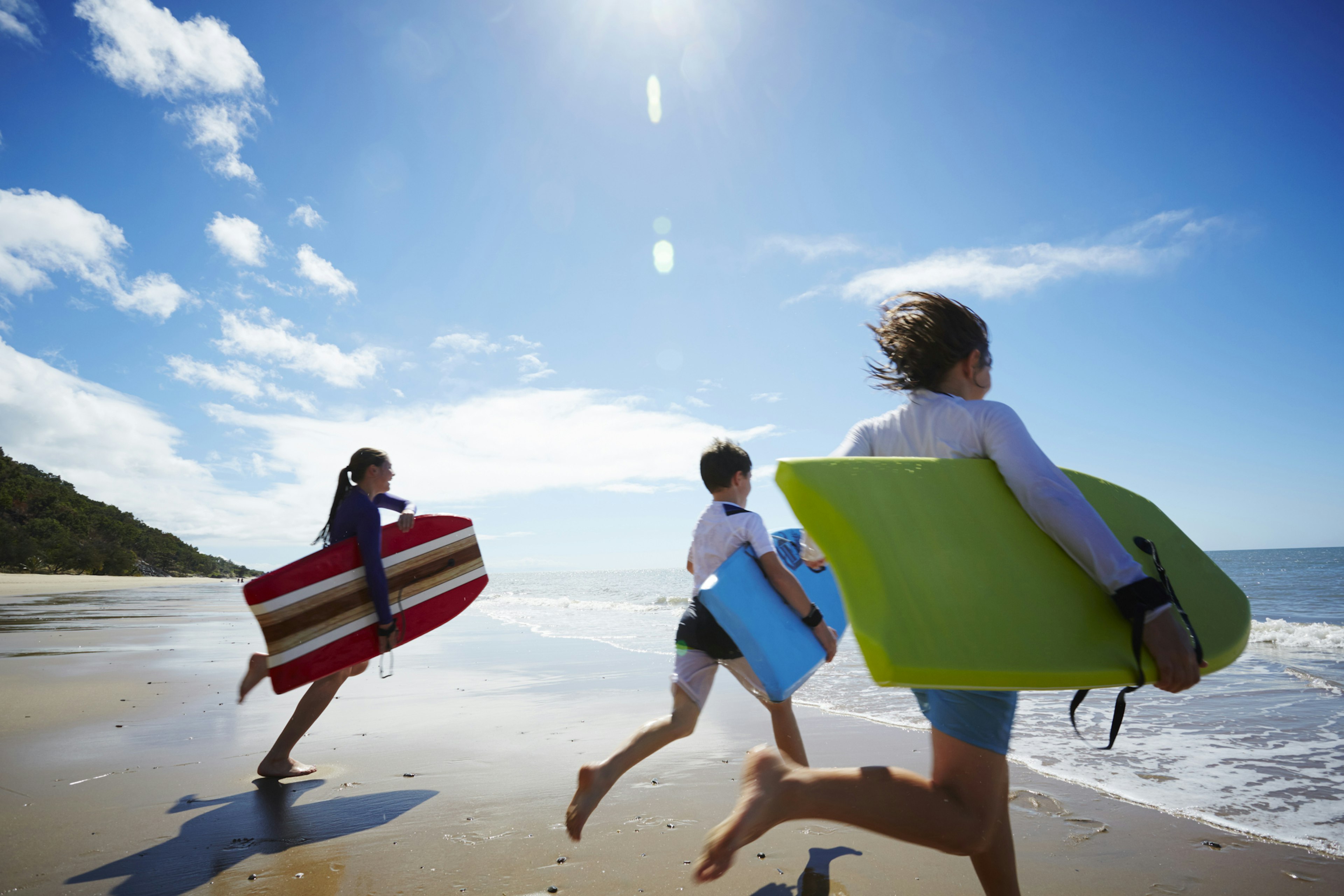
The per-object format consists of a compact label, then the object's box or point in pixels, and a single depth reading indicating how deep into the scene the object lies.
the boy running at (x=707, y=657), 2.44
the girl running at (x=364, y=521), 3.87
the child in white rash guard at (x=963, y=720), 1.43
